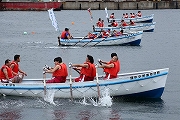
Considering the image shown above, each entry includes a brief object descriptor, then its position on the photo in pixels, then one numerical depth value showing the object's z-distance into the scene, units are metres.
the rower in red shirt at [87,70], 29.33
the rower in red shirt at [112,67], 29.22
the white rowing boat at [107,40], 55.06
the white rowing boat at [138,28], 65.91
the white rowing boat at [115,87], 29.08
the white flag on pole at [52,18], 51.85
